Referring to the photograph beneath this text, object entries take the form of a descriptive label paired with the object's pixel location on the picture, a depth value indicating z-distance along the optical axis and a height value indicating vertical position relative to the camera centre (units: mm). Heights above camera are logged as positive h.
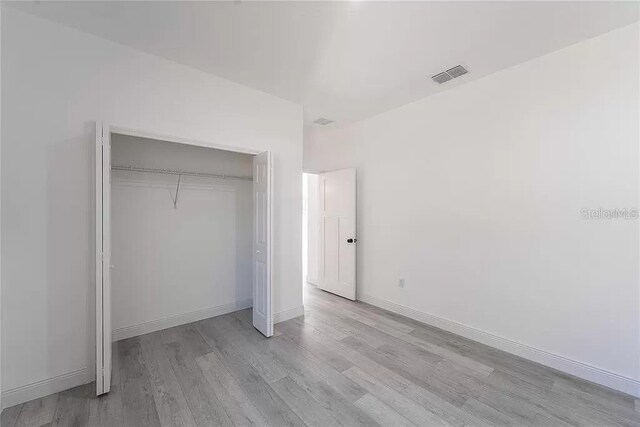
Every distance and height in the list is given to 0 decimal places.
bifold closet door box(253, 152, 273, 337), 2971 -335
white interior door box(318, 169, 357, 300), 4254 -308
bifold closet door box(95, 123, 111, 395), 2014 -345
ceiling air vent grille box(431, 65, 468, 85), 2752 +1523
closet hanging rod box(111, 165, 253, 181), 2898 +544
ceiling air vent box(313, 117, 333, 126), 4254 +1563
